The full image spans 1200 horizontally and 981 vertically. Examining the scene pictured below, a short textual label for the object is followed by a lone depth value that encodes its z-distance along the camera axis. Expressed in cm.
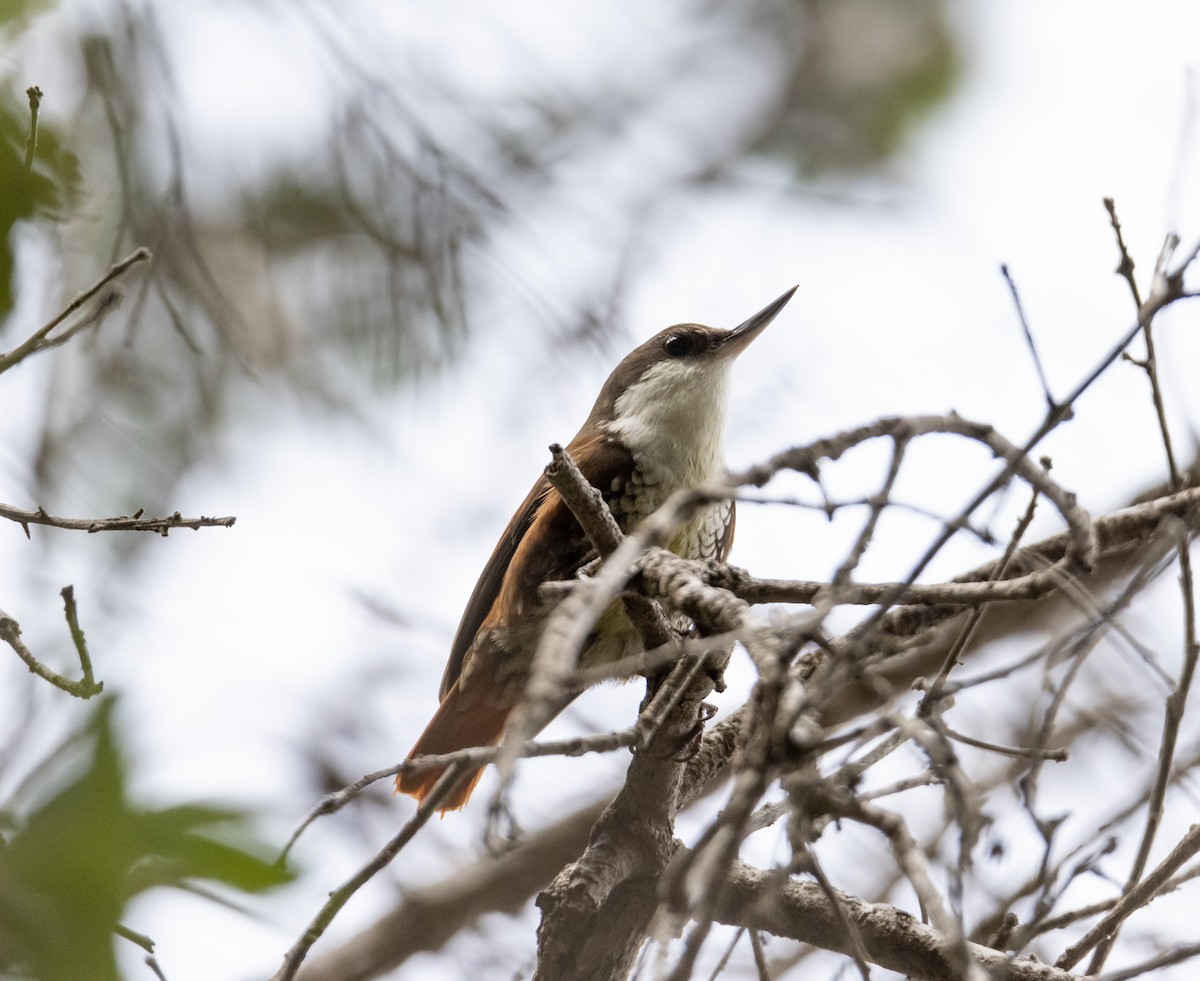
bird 684
